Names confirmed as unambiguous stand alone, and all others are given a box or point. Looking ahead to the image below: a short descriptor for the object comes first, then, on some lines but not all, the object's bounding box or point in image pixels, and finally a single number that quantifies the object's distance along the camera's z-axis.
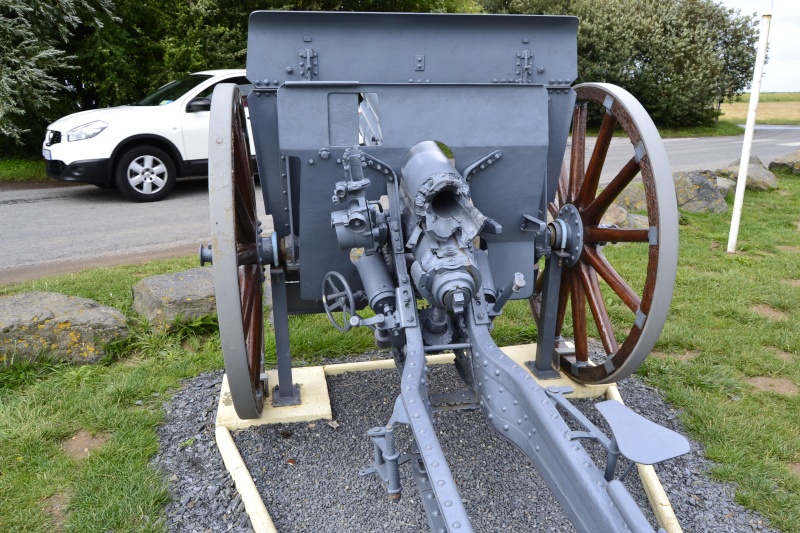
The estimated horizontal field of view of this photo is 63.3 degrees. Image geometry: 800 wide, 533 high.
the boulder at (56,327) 3.89
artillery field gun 2.48
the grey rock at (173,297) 4.49
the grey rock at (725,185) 9.75
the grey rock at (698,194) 9.01
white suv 8.42
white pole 6.43
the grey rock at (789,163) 12.96
